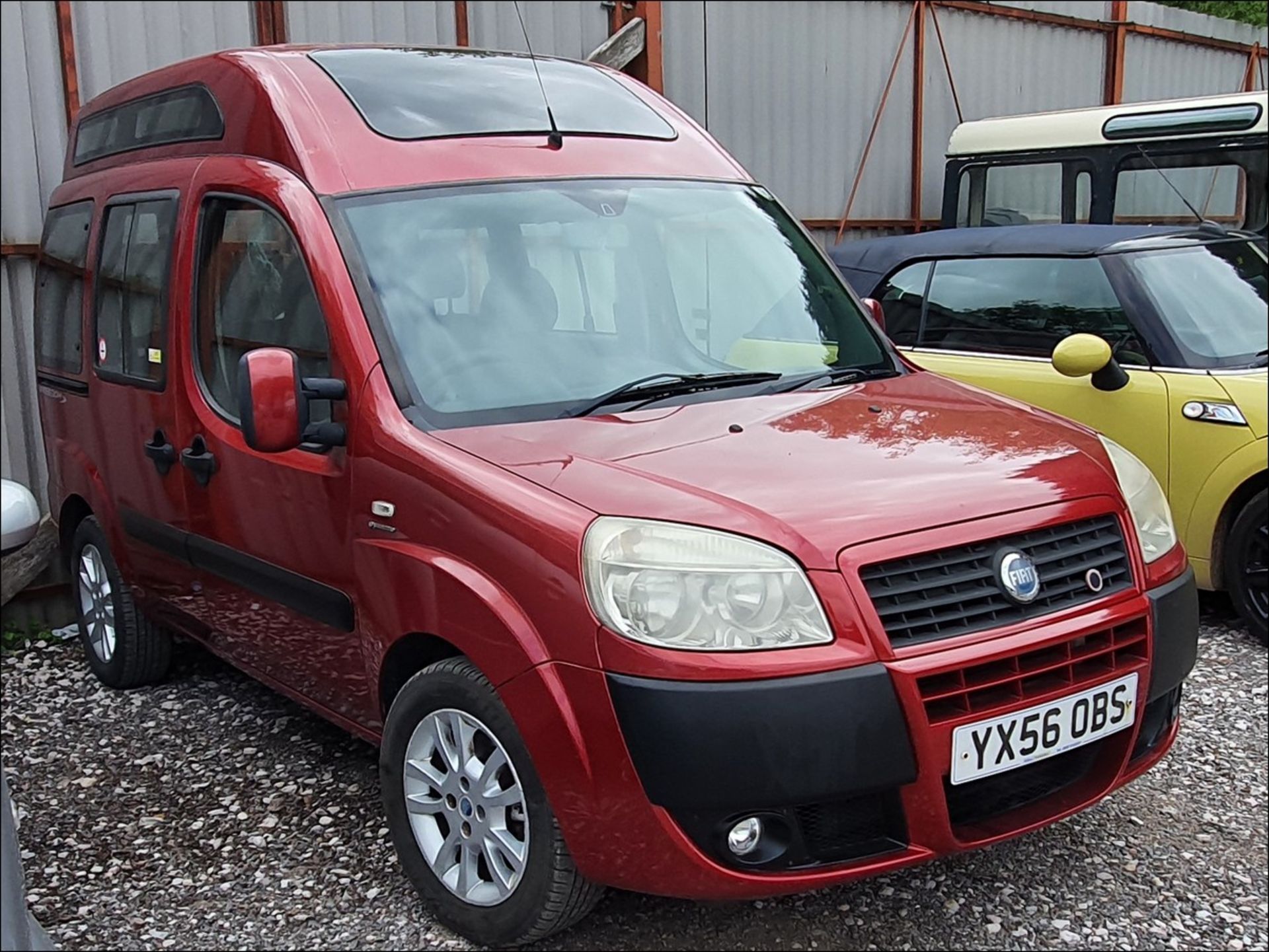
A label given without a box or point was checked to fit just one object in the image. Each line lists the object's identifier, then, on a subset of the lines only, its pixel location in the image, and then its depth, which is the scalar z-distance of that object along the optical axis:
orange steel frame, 5.87
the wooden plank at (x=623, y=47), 7.50
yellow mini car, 5.14
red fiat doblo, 2.57
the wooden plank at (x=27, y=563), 5.75
